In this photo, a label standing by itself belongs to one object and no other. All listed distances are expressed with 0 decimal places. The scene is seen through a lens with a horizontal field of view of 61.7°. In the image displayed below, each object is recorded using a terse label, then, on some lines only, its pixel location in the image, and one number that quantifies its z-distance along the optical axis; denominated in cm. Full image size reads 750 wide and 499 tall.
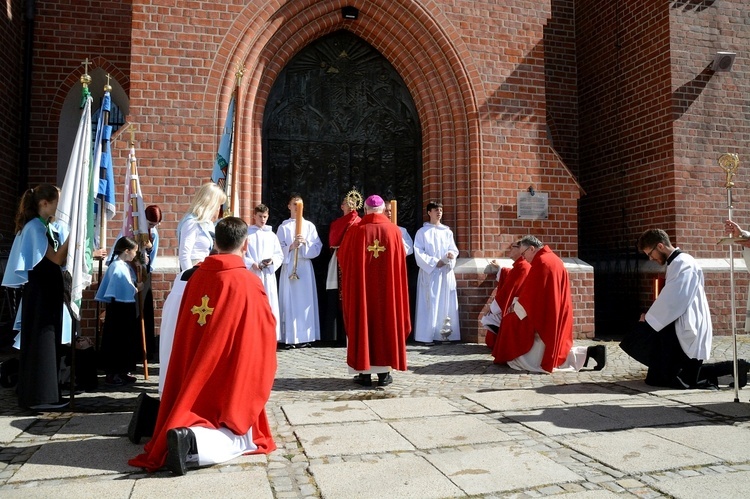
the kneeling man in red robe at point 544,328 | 702
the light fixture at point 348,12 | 945
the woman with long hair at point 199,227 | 534
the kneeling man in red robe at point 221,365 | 380
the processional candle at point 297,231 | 845
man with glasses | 615
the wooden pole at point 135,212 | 678
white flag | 529
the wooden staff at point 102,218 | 629
